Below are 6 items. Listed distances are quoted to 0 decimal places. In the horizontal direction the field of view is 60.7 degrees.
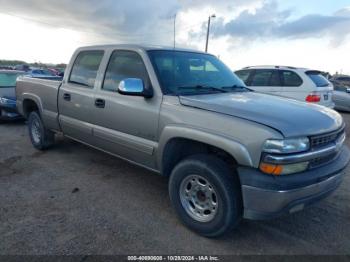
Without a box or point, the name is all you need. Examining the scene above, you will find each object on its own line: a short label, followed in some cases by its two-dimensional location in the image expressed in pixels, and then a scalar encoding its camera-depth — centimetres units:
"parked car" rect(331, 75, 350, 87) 2121
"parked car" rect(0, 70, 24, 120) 815
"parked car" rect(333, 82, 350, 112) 1227
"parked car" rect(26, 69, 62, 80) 1744
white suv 765
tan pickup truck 255
